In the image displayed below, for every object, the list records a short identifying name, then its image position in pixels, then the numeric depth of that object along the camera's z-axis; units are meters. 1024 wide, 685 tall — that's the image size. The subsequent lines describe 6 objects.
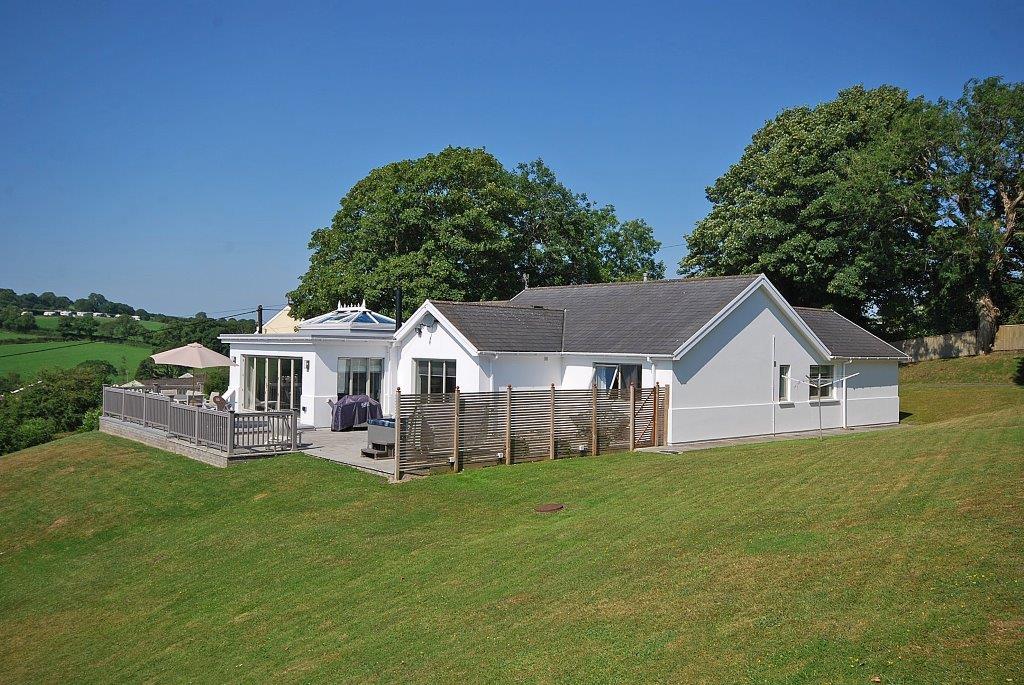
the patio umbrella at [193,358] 32.72
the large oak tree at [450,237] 42.75
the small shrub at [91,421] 35.03
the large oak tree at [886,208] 41.75
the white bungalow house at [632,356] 24.45
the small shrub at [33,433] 40.56
